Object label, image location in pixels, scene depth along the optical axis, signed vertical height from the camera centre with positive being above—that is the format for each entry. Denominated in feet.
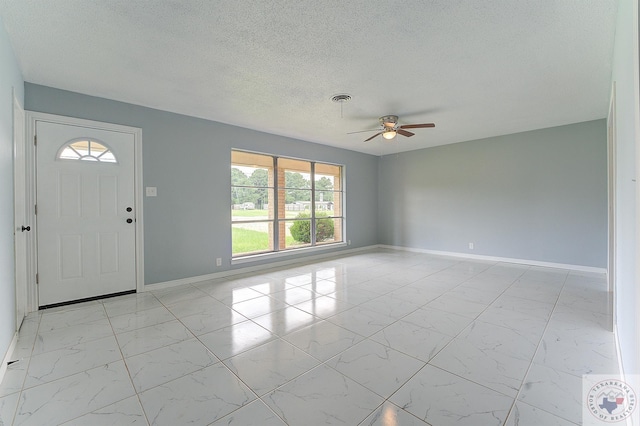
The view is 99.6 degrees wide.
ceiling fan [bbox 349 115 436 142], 13.45 +4.24
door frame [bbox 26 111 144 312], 9.86 +1.46
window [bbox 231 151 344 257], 16.10 +0.57
